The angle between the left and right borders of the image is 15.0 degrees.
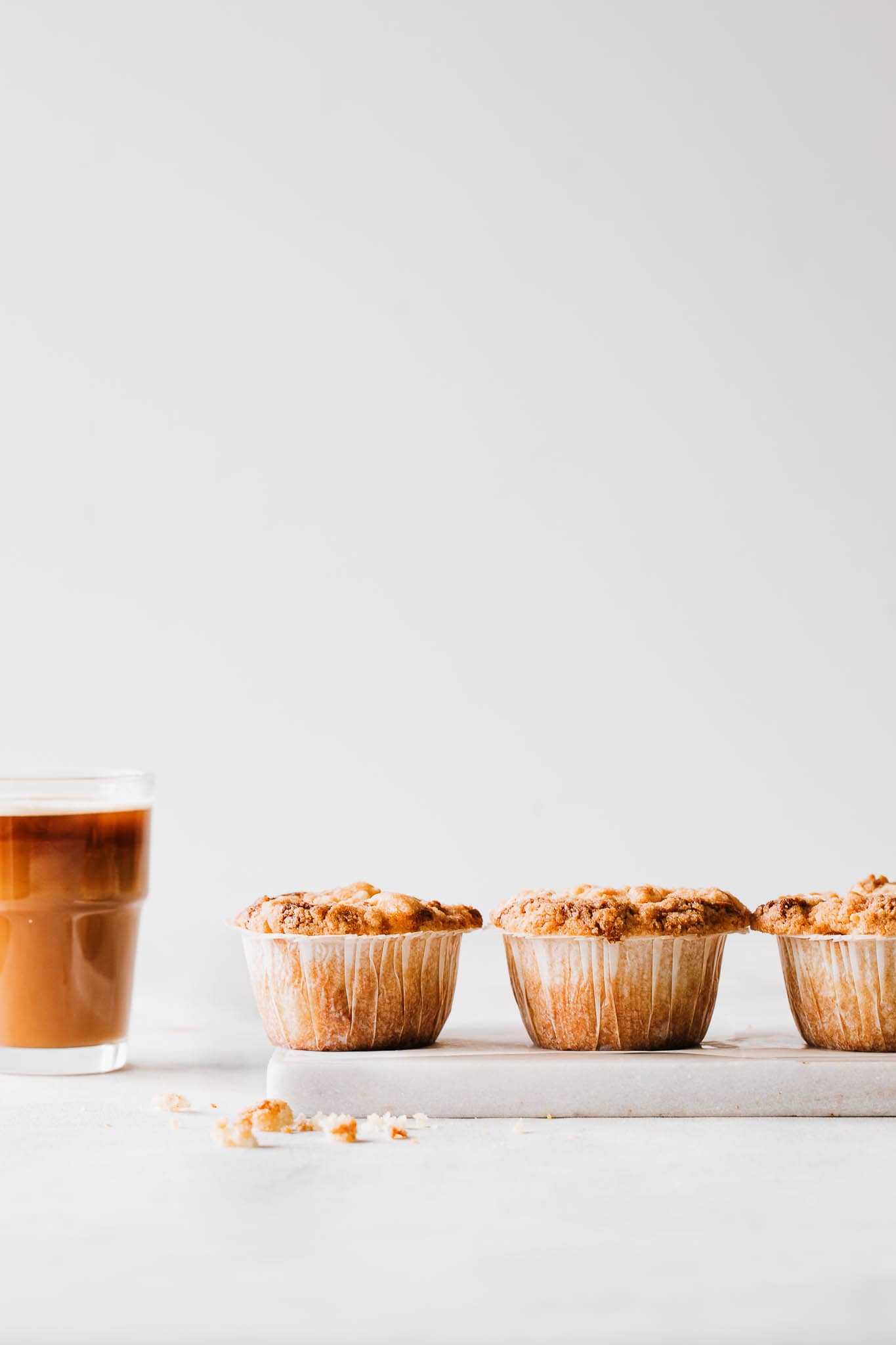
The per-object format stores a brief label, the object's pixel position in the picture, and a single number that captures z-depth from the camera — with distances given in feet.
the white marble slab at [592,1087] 3.22
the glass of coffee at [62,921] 3.38
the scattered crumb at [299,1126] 3.16
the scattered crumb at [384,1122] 3.17
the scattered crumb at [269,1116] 3.15
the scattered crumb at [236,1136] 3.11
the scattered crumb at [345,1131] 3.12
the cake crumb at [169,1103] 3.24
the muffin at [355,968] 3.29
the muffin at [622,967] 3.28
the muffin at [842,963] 3.26
